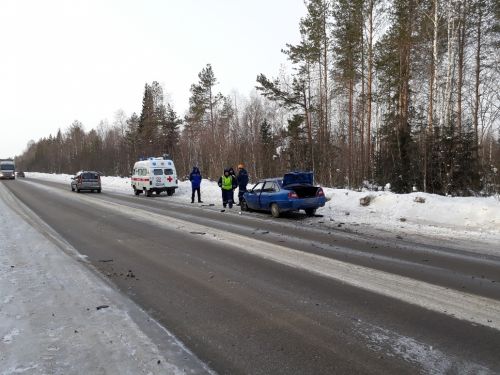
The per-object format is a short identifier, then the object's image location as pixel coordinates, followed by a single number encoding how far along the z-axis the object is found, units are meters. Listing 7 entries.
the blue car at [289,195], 14.23
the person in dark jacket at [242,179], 18.67
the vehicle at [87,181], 29.69
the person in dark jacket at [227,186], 18.28
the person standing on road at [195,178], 21.19
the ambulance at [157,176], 25.86
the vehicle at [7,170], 62.66
